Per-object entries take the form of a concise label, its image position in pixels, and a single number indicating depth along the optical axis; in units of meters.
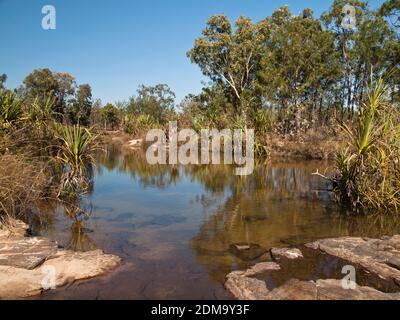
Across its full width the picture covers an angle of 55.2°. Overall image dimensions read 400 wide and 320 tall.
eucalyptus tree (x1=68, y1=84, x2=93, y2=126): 42.09
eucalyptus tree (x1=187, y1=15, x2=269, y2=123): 27.92
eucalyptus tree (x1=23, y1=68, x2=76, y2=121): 39.19
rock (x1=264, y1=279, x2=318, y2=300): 4.04
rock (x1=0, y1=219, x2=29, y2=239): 5.71
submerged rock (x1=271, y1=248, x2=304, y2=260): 5.46
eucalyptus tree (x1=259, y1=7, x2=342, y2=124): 23.44
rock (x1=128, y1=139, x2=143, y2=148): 29.92
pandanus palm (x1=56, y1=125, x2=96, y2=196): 8.89
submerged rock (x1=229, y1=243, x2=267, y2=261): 5.60
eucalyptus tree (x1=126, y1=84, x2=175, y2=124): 48.25
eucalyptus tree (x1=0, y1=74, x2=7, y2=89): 43.66
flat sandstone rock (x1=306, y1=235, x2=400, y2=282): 4.92
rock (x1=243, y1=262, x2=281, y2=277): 4.84
